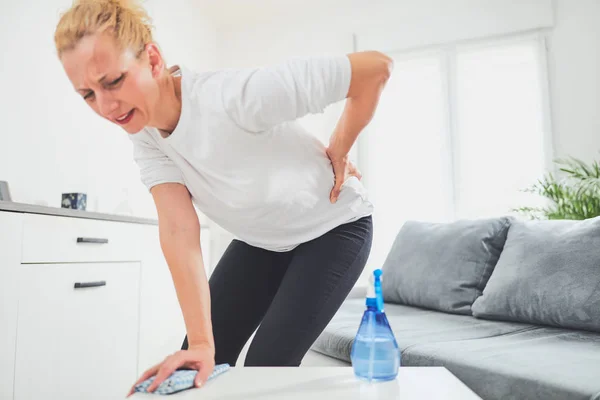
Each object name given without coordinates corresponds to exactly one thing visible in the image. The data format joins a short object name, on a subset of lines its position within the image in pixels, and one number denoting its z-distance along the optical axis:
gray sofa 1.28
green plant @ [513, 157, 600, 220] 2.44
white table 0.74
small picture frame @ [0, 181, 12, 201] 1.98
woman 0.89
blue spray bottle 0.83
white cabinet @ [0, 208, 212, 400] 1.61
